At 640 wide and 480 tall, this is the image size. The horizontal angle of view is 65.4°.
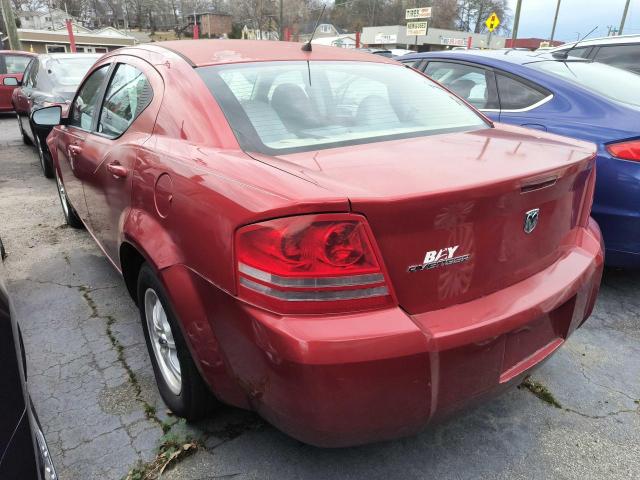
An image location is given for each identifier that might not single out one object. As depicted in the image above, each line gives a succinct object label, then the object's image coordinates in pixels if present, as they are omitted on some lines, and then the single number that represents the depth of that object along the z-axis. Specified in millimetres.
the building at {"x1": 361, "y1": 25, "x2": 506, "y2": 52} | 58781
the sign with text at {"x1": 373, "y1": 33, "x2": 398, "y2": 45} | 58406
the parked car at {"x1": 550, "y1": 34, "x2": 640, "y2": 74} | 5691
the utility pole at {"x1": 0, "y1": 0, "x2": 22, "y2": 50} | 21525
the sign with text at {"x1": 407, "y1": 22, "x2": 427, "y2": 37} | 33781
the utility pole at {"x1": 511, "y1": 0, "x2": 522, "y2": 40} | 18491
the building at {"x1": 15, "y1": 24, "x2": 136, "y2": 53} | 50656
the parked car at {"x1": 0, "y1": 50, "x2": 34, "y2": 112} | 11995
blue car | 3057
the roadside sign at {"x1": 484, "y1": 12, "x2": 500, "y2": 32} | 19950
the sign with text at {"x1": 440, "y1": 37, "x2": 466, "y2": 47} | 61875
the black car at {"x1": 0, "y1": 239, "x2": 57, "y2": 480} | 1105
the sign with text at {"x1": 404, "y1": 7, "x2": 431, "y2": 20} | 41753
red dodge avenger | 1425
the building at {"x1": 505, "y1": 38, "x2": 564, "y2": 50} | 67812
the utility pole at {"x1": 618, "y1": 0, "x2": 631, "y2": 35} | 33000
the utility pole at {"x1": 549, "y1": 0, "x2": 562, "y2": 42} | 36578
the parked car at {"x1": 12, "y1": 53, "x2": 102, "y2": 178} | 6422
